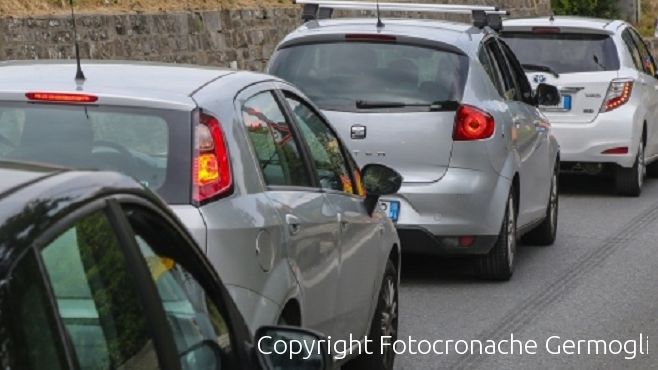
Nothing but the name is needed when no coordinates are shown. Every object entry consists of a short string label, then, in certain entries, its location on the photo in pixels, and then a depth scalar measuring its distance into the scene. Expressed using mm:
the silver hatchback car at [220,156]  11464
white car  32353
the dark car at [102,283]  5683
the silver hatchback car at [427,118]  20935
